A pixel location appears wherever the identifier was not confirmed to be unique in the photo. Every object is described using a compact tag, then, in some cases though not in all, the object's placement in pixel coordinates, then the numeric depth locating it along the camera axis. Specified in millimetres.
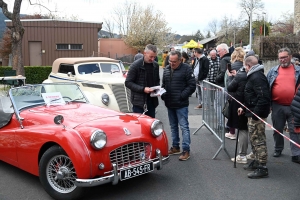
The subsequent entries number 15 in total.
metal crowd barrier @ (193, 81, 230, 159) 6441
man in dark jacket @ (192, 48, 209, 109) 10953
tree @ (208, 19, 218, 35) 83275
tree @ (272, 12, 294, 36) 37825
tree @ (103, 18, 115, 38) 71875
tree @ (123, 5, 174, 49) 47156
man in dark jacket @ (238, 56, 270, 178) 5324
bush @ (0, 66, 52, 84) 20922
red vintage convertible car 4344
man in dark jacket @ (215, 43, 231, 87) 8312
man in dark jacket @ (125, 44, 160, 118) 6250
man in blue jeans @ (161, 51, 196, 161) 6207
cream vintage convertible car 9215
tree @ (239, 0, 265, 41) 46562
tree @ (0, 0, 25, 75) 15086
